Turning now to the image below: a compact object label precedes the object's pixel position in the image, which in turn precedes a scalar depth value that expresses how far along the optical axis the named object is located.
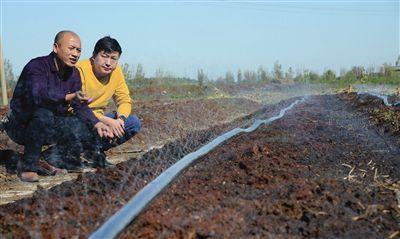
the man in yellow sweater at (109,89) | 4.60
